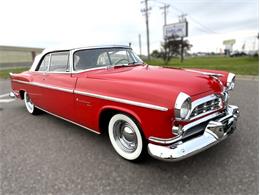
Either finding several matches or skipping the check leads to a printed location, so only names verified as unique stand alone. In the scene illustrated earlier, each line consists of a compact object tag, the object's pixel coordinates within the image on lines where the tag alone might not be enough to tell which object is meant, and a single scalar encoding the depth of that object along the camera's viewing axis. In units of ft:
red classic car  7.86
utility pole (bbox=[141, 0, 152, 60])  105.81
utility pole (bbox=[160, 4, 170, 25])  135.74
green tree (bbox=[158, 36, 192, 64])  96.94
